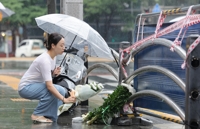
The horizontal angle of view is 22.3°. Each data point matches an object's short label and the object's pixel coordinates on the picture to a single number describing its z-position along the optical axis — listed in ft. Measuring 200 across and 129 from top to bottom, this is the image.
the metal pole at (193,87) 19.35
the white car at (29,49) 158.20
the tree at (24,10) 163.12
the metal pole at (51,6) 47.82
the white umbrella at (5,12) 50.29
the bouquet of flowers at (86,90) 26.02
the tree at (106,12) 164.04
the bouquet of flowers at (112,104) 26.18
